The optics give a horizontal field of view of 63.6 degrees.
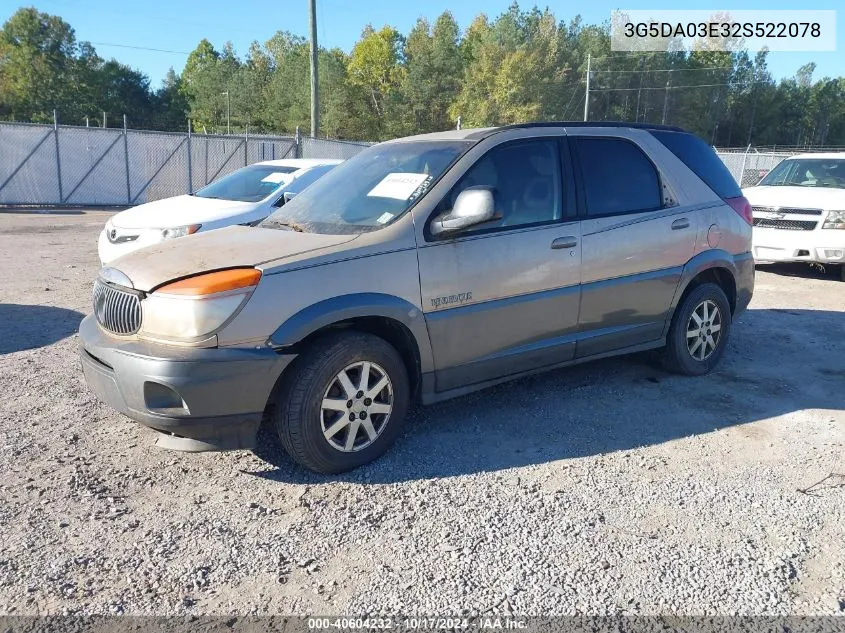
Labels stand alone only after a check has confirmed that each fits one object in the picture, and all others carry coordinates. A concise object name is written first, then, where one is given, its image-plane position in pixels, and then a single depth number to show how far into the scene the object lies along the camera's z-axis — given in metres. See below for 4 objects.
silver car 3.33
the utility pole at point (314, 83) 21.67
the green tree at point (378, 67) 66.56
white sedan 7.78
